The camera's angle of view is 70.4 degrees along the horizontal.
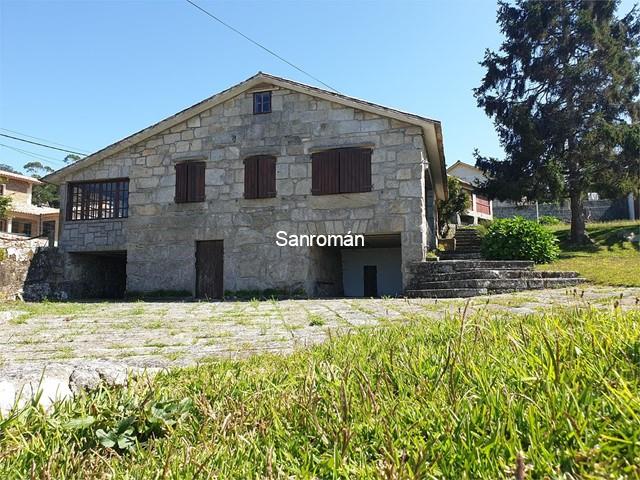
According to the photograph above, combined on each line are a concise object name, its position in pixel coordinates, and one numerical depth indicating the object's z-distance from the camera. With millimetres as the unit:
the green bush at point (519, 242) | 12164
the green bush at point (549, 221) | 26373
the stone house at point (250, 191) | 11305
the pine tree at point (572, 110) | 16047
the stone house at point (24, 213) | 31703
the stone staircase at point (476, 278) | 9367
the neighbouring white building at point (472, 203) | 27930
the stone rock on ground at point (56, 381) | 1954
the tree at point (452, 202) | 20391
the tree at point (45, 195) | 42219
